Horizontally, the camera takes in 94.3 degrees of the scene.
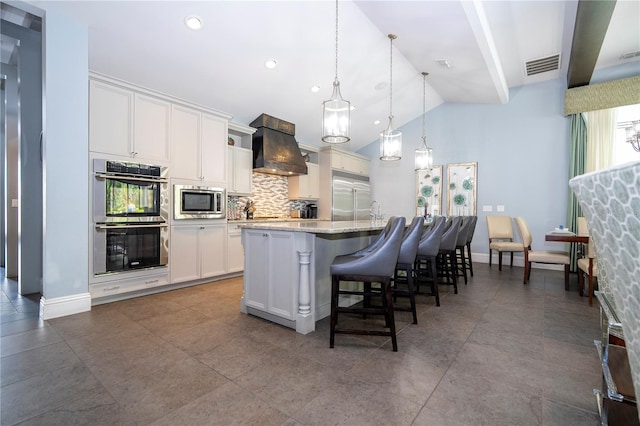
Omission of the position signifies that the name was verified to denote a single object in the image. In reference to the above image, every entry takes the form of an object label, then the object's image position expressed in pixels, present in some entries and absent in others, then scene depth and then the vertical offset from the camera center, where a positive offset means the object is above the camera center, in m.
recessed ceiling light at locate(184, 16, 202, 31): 3.04 +1.93
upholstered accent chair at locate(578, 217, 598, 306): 3.14 -0.64
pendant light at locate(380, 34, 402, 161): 4.00 +0.88
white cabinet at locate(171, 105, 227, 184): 3.79 +0.84
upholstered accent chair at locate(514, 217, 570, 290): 3.80 -0.61
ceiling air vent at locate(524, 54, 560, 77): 4.44 +2.27
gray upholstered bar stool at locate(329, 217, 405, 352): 2.05 -0.44
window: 4.44 +1.15
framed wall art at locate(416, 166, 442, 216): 6.18 +0.41
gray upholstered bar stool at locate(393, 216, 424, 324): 2.52 -0.35
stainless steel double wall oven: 3.10 -0.10
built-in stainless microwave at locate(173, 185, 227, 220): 3.74 +0.07
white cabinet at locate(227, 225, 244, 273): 4.30 -0.62
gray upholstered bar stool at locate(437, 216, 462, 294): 3.53 -0.38
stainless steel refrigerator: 6.36 +0.24
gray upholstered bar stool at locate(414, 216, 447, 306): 3.00 -0.37
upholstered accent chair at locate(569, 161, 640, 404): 0.42 -0.03
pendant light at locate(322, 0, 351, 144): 2.94 +0.91
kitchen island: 2.35 -0.53
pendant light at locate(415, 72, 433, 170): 4.84 +0.86
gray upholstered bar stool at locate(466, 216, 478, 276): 4.45 -0.36
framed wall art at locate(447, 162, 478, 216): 5.80 +0.43
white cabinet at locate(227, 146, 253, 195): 4.61 +0.60
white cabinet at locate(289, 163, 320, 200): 5.93 +0.48
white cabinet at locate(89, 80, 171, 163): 3.11 +0.94
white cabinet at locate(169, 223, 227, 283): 3.72 -0.58
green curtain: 4.72 +0.88
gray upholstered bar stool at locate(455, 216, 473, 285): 4.04 -0.34
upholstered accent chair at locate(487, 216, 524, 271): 5.23 -0.33
